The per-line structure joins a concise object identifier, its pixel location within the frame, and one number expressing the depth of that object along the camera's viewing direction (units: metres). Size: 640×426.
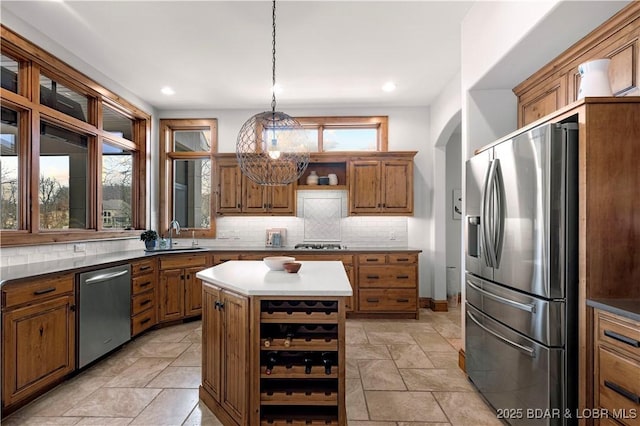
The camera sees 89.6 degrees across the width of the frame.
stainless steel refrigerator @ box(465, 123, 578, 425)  1.73
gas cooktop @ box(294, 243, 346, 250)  4.81
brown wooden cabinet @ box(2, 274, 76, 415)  2.21
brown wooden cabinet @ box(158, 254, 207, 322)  4.12
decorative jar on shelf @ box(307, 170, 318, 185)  5.02
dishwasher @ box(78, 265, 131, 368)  2.85
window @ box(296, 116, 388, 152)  5.15
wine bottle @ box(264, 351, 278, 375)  1.92
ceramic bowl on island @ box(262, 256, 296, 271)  2.63
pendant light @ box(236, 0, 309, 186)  2.42
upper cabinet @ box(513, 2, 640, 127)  1.83
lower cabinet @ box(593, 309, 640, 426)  1.36
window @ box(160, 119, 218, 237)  5.21
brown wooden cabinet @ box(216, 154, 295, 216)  4.94
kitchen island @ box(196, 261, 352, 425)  1.89
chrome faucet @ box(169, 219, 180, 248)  4.80
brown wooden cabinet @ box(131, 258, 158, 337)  3.61
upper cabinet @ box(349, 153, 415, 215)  4.83
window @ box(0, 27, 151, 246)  2.91
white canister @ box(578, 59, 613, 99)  1.80
